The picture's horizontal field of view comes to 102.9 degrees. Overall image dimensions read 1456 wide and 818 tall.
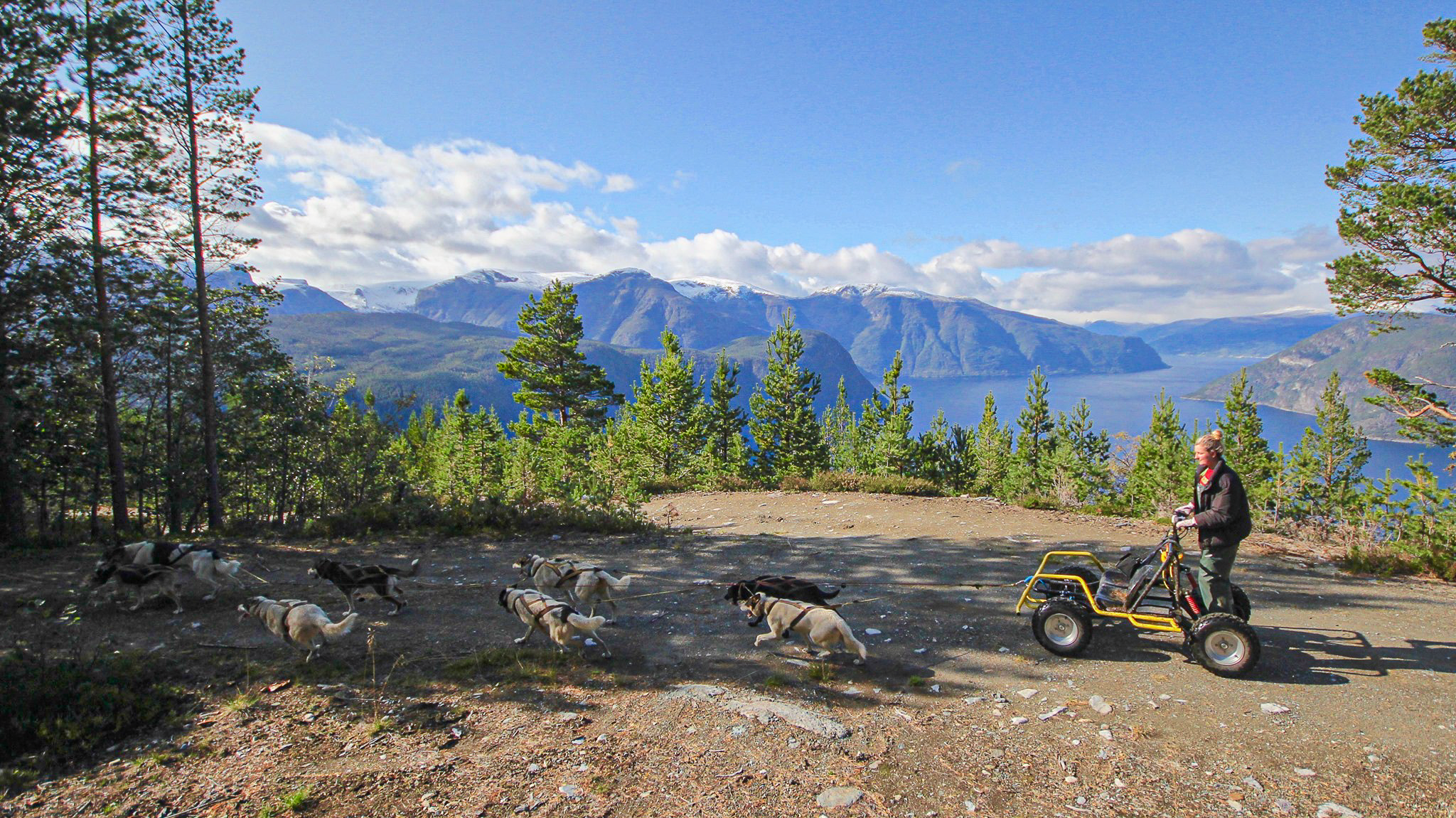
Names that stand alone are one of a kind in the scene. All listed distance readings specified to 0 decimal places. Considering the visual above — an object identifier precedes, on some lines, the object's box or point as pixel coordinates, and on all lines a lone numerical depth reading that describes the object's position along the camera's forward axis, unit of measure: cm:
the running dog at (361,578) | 760
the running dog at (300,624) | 610
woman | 580
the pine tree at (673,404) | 3928
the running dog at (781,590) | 703
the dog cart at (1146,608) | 578
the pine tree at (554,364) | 3416
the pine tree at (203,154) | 1409
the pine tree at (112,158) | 1254
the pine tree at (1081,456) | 4225
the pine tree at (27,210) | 1134
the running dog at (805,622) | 578
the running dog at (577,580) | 734
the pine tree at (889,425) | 4259
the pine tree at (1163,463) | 3141
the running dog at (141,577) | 756
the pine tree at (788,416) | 4406
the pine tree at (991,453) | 5244
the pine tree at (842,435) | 5862
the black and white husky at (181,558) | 797
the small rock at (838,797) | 396
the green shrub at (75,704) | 481
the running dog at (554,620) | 612
